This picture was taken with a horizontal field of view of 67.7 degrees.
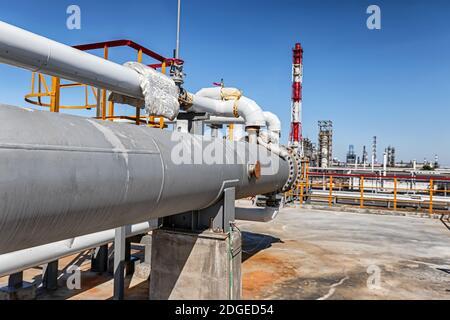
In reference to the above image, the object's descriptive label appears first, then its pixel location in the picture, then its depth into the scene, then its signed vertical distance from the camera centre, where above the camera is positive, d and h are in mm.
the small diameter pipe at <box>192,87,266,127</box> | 7199 +1281
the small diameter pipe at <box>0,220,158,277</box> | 4320 -1270
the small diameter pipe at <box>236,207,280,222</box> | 6999 -988
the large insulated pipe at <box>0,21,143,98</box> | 3376 +1159
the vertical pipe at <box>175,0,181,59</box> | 6155 +2402
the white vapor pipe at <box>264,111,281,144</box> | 8422 +1125
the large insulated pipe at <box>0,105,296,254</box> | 1815 -79
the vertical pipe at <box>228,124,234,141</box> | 14600 +1584
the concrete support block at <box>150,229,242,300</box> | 4258 -1308
